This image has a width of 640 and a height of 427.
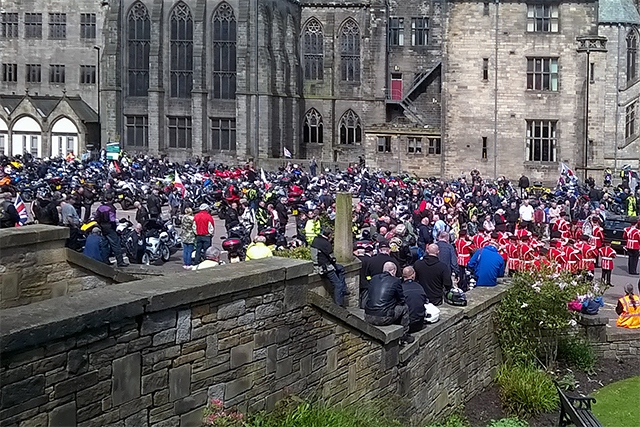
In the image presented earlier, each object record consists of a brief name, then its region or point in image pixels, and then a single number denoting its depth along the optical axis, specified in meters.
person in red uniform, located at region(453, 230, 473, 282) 21.14
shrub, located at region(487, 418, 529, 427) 13.91
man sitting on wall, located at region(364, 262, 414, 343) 12.55
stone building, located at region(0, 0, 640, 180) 59.81
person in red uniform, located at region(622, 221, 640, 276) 24.86
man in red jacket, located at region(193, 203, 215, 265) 22.67
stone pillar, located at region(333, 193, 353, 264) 15.00
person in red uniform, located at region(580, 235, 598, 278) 21.97
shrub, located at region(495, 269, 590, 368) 16.52
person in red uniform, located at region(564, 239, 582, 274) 21.78
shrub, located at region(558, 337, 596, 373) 17.48
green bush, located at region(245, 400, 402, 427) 9.73
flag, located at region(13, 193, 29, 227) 24.78
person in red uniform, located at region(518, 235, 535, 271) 20.28
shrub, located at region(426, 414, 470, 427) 13.62
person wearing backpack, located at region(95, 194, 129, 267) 21.73
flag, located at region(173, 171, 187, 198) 34.94
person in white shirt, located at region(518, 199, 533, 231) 30.25
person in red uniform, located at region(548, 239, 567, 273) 21.28
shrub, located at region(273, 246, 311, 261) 14.50
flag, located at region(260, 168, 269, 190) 38.81
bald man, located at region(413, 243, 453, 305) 15.48
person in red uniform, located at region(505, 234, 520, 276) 20.91
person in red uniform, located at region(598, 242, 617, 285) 22.97
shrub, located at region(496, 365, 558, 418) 15.54
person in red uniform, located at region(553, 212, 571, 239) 26.00
